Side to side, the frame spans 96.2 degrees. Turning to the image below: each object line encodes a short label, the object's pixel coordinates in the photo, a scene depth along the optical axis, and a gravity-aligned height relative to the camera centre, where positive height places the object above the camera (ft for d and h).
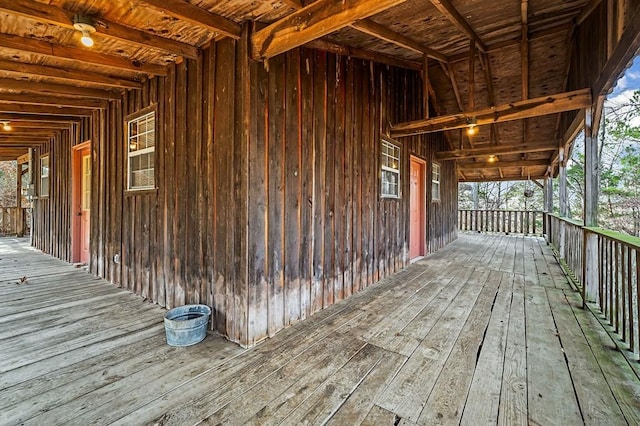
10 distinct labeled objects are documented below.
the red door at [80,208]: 17.78 +0.23
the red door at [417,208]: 20.24 +0.13
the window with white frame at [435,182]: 23.77 +2.41
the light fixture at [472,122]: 13.93 +4.25
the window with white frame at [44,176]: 21.88 +2.80
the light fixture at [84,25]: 6.83 +4.47
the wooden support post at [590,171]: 11.07 +1.47
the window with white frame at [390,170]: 15.62 +2.26
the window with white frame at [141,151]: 11.66 +2.56
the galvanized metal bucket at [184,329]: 7.79 -3.25
